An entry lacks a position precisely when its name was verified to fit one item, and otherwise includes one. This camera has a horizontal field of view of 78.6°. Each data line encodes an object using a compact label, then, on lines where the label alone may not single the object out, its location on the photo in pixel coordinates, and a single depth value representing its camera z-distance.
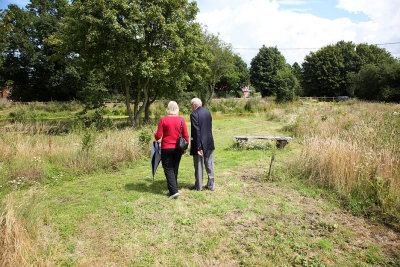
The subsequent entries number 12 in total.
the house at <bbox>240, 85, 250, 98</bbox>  63.59
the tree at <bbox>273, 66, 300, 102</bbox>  24.88
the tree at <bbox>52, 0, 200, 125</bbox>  11.27
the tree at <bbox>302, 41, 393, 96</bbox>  45.27
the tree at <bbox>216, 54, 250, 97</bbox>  57.99
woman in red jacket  4.50
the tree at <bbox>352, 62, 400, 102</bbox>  26.62
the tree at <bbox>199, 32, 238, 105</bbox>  31.77
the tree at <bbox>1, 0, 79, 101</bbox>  31.88
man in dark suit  4.64
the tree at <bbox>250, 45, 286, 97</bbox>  50.59
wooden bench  8.68
